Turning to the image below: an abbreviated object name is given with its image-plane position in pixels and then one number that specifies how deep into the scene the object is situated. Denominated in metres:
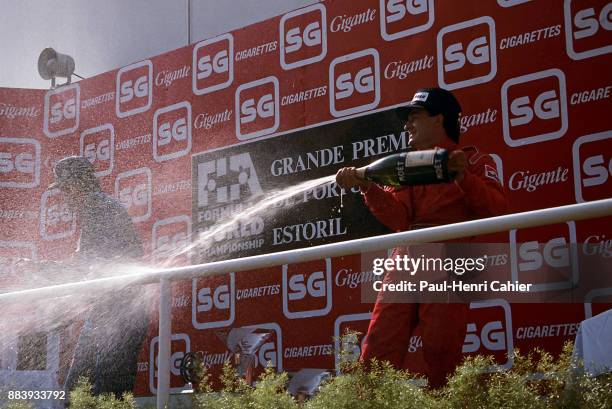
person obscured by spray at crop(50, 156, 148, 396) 4.69
